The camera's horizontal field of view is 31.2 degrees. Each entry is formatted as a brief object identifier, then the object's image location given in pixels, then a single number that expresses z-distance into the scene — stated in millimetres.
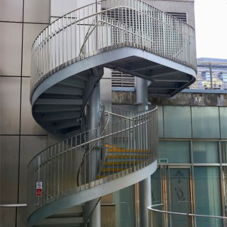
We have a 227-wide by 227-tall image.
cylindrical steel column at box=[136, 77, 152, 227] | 9680
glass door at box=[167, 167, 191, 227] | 11438
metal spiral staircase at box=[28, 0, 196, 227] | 7492
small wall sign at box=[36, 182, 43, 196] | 7922
